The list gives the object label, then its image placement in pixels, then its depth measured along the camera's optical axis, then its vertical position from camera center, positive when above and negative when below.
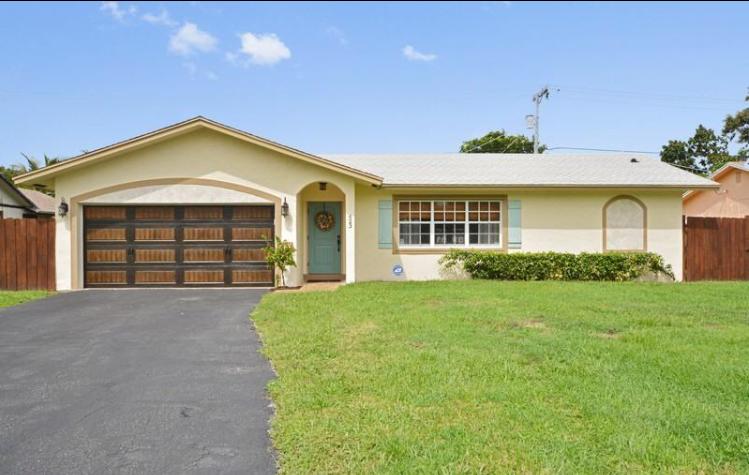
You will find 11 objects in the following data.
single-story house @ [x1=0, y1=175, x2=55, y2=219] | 20.53 +1.61
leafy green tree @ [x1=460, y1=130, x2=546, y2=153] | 38.99 +7.78
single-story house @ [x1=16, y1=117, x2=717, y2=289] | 12.47 +0.74
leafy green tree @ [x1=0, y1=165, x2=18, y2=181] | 36.88 +5.51
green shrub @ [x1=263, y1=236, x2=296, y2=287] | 12.14 -0.42
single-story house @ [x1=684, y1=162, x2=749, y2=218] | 19.72 +1.62
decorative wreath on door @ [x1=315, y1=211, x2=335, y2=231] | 14.33 +0.54
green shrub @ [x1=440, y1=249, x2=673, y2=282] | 13.54 -0.80
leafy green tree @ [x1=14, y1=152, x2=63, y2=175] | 34.16 +5.63
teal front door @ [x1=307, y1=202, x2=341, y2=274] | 14.39 -0.06
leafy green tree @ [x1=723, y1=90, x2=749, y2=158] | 37.16 +8.54
